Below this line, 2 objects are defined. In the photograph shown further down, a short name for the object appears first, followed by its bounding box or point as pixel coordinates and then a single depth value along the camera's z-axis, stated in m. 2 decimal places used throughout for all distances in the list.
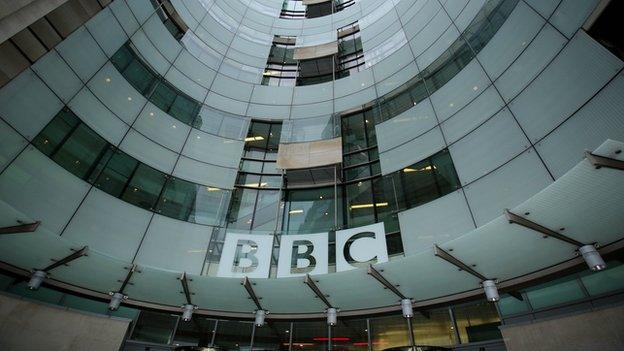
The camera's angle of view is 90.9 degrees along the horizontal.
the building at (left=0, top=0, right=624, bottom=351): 7.19
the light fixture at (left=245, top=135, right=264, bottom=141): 16.84
